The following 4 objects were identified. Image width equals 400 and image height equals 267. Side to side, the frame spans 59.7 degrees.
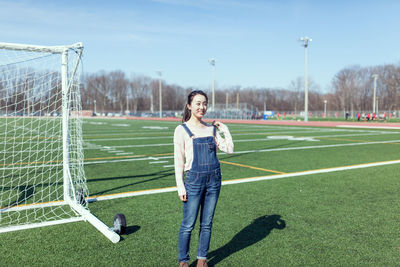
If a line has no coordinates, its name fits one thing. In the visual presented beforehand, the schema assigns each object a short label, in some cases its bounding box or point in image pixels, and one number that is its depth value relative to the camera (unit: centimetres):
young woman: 323
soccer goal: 516
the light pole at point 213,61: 5099
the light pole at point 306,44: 3699
